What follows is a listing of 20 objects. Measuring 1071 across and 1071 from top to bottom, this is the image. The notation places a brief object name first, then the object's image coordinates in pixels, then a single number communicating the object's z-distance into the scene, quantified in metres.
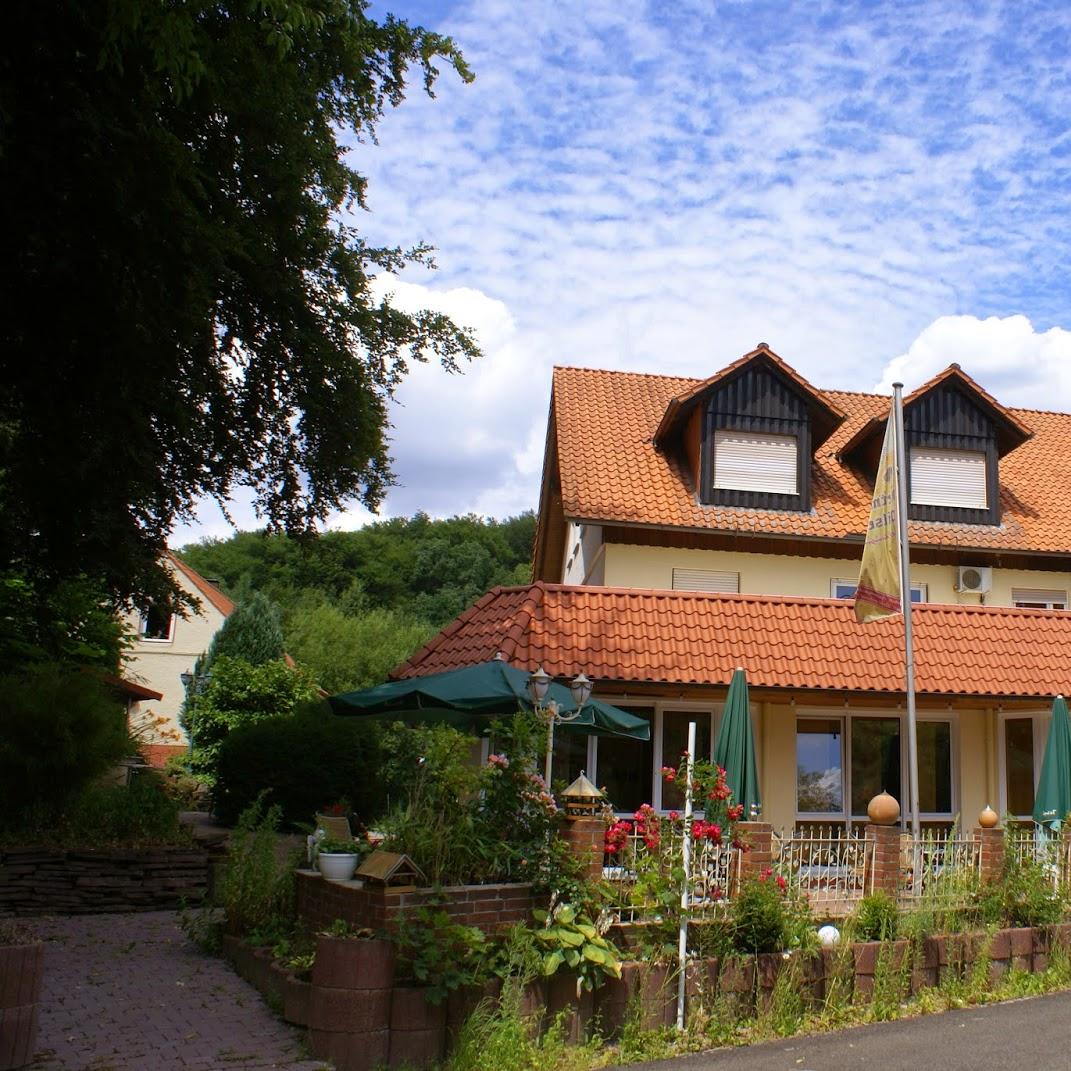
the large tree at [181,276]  9.05
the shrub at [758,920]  9.04
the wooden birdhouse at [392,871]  7.89
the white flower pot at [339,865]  8.88
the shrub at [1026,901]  10.52
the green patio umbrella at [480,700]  11.61
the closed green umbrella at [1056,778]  13.15
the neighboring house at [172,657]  42.56
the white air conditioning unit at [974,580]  19.89
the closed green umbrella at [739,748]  12.94
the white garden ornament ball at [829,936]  9.45
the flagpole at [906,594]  12.86
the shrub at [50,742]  13.77
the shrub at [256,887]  10.03
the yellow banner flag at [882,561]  13.47
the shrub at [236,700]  28.72
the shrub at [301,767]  20.14
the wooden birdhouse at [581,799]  8.81
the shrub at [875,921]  9.69
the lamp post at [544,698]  9.52
